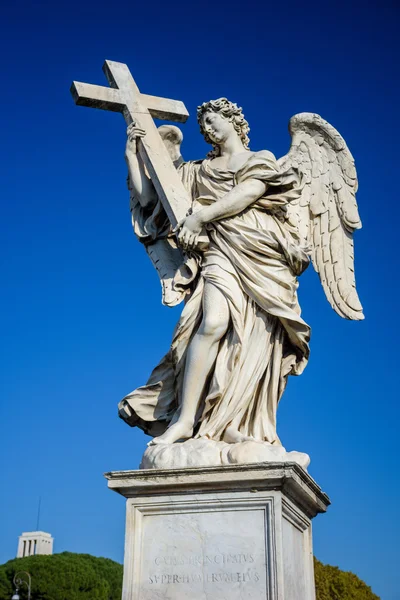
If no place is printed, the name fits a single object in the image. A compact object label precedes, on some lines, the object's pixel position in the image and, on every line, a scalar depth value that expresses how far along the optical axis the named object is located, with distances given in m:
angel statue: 6.76
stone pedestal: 5.72
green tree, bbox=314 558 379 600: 30.67
